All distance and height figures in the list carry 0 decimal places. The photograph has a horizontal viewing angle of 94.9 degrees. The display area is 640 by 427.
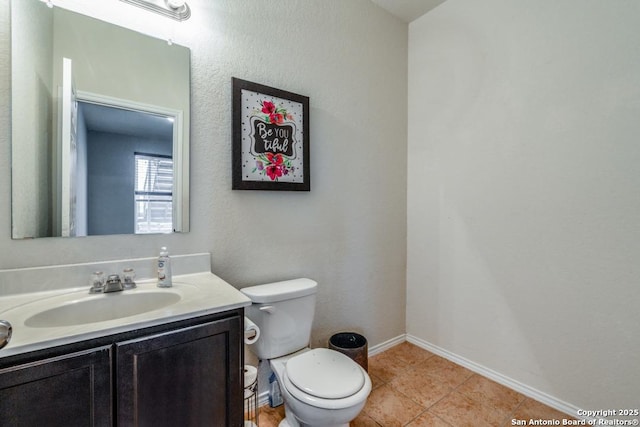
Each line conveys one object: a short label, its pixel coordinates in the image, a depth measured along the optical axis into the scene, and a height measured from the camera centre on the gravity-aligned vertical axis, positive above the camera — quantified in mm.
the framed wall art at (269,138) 1628 +441
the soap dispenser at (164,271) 1306 -261
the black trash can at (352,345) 1872 -887
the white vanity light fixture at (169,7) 1326 +947
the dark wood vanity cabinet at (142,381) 791 -518
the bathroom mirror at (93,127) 1167 +376
